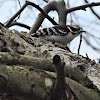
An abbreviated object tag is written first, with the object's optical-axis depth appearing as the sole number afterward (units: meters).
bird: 9.54
